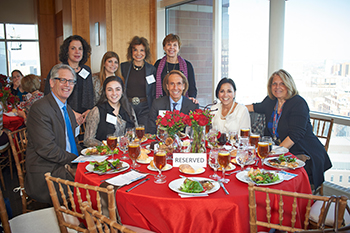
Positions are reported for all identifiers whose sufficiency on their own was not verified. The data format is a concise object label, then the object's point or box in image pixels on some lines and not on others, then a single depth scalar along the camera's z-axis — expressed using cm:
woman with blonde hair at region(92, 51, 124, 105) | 391
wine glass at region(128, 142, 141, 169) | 187
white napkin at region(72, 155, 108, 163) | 215
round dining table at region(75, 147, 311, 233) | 153
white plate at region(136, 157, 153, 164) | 211
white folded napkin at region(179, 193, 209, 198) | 154
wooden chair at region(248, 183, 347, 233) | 123
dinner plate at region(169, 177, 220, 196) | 159
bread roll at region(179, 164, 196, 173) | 188
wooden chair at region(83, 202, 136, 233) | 108
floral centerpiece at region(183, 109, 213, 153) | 202
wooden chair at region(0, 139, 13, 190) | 385
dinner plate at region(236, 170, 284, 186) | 171
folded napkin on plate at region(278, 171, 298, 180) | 181
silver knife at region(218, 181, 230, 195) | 158
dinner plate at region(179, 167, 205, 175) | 188
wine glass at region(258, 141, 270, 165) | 195
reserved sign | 195
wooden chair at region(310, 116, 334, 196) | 297
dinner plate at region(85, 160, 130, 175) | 190
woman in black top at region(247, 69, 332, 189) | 292
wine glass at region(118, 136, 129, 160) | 224
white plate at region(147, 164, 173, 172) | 194
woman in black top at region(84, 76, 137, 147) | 306
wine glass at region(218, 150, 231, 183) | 173
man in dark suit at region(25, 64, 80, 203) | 242
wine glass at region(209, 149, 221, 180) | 181
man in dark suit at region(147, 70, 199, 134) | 340
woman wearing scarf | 392
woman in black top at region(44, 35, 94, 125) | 386
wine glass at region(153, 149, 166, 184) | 173
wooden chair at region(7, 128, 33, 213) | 248
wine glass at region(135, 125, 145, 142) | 249
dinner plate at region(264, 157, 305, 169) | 200
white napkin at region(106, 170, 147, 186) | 174
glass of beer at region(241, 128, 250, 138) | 242
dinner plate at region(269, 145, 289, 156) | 229
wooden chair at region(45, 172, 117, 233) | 130
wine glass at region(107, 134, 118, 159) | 216
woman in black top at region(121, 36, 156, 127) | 399
